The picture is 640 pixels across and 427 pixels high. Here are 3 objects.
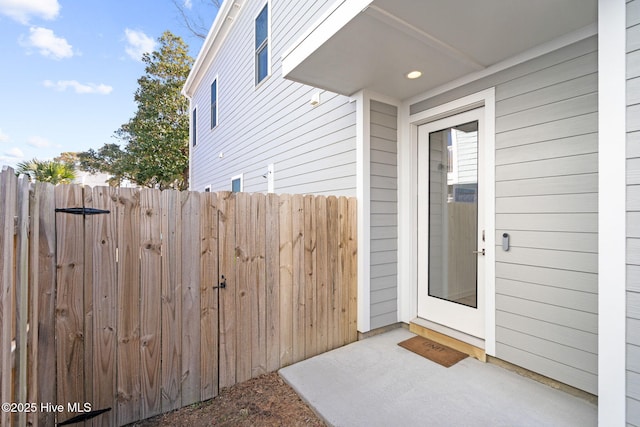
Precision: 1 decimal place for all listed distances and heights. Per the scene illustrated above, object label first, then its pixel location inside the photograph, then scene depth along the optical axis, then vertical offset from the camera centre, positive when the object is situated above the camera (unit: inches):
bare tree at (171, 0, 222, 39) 420.4 +311.3
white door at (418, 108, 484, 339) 112.2 -4.7
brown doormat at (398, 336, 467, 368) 106.6 -55.7
